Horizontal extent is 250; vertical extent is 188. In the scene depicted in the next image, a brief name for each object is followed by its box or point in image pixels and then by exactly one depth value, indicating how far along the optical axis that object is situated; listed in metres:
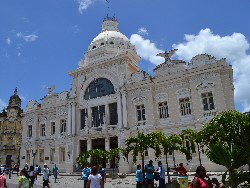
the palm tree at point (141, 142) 17.38
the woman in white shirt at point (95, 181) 7.84
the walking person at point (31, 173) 15.92
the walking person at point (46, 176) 15.98
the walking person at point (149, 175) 13.59
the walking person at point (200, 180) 5.83
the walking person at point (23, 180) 9.30
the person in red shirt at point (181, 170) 12.68
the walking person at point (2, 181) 8.84
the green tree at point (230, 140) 10.83
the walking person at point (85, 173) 14.74
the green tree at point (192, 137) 17.88
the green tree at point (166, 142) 17.48
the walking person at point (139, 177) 13.44
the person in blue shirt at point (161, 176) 13.39
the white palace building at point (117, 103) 25.81
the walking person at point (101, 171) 15.35
